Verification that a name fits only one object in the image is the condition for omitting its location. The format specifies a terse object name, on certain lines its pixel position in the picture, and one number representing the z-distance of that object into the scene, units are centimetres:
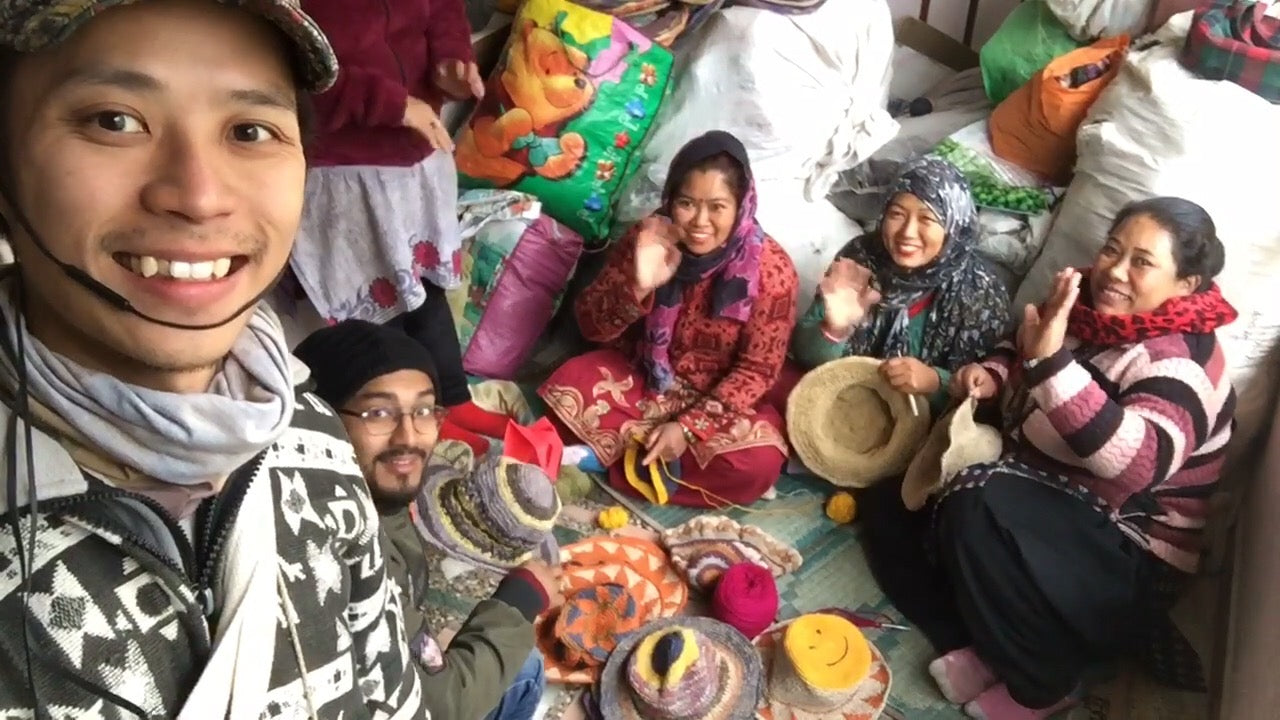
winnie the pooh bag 207
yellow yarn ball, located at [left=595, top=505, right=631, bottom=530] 187
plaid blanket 175
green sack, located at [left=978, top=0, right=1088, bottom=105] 212
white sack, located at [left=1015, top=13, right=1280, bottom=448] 170
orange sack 196
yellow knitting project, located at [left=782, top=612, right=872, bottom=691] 155
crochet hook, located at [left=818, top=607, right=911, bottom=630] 174
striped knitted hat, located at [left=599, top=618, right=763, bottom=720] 150
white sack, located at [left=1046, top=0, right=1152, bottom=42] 202
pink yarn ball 165
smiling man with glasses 119
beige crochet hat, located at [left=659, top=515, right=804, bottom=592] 178
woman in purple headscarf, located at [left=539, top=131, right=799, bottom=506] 183
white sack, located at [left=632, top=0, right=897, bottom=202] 205
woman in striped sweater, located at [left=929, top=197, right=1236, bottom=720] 154
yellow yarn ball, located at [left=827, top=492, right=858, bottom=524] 191
